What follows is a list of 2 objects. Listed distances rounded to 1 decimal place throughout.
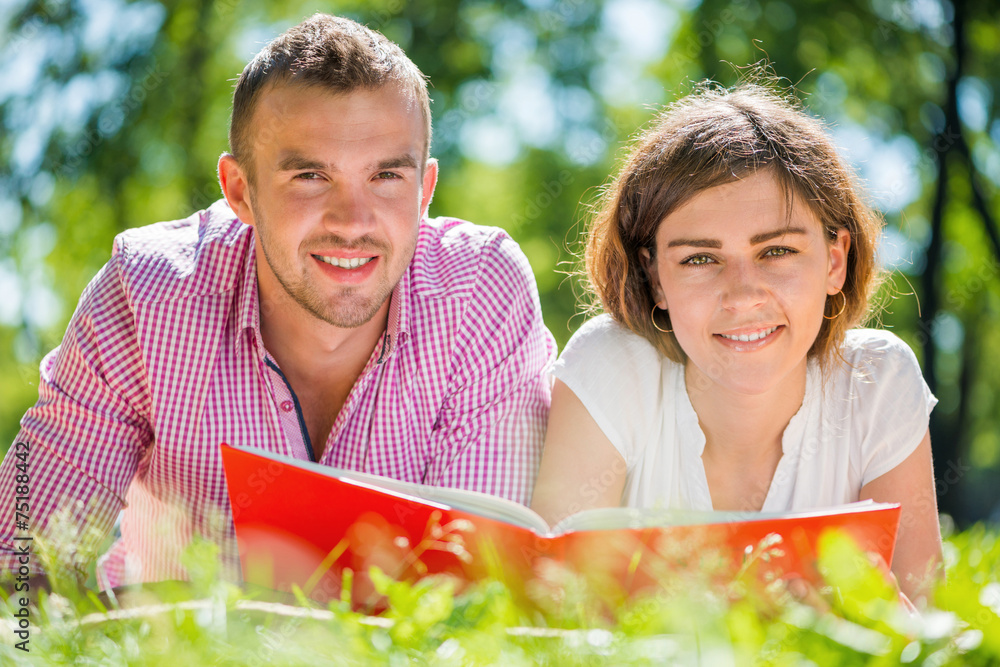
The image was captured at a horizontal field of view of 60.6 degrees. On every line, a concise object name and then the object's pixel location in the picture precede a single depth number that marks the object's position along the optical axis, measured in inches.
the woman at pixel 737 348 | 83.7
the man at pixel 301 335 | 87.8
